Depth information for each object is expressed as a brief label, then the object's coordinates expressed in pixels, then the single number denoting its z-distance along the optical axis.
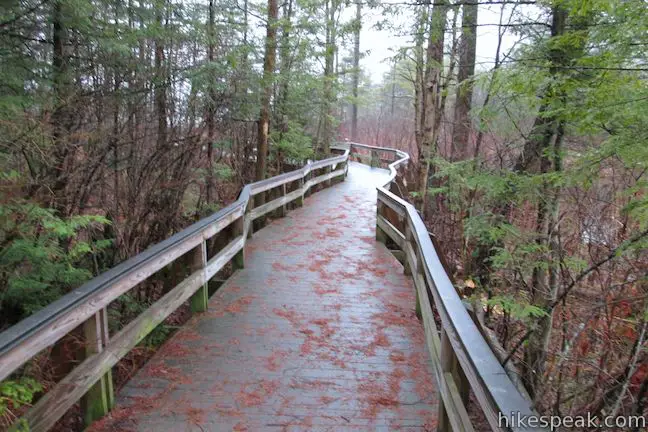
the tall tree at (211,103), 8.31
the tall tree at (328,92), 16.36
